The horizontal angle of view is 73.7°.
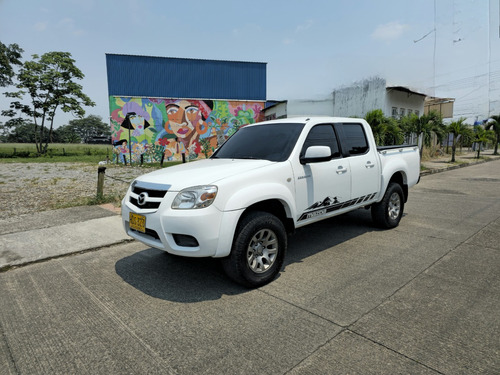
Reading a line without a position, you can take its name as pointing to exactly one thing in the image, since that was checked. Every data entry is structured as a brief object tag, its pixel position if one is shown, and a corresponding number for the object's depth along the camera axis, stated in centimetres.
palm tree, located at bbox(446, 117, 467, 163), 2284
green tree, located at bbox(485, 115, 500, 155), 3257
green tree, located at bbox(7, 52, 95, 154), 3159
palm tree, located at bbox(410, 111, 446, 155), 1959
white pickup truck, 330
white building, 2428
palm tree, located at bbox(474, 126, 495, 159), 2738
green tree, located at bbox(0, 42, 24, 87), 3238
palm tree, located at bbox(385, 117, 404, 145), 1769
